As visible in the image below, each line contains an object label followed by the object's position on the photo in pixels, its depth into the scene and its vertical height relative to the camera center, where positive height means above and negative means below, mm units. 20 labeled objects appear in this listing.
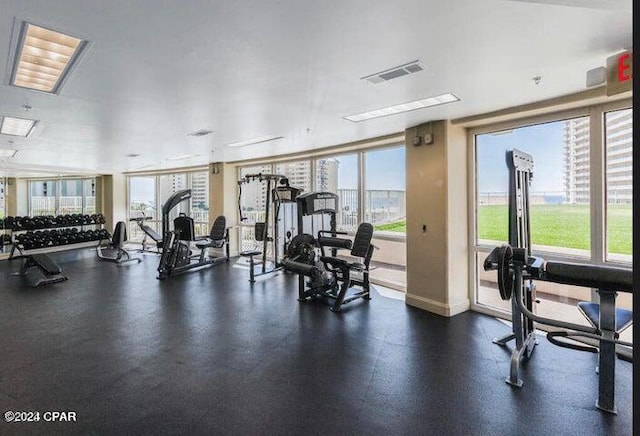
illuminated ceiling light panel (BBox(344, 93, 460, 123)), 3252 +1108
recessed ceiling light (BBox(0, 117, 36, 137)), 3984 +1132
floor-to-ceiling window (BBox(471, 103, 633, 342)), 3162 +163
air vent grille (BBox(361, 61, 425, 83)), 2441 +1075
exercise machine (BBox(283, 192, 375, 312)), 4566 -715
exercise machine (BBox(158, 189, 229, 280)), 6305 -656
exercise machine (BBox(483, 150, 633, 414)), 2271 -593
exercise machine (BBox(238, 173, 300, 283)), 5961 -34
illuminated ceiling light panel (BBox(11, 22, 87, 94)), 2029 +1101
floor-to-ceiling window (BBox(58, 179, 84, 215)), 11016 +536
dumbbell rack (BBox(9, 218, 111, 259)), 7875 -809
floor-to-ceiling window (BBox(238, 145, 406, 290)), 5262 +281
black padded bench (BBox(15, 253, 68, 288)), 5809 -1051
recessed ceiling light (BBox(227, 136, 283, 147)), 5141 +1164
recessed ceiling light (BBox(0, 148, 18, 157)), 5969 +1152
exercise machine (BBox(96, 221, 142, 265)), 7670 -792
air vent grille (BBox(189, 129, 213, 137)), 4669 +1144
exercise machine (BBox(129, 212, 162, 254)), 7986 -629
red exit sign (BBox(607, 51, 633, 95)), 2088 +874
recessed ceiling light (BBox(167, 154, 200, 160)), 6988 +1204
